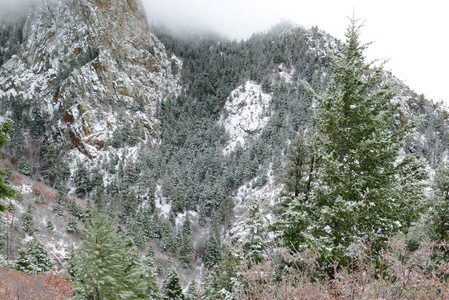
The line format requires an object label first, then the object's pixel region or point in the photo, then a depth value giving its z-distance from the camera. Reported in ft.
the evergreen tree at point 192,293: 81.35
